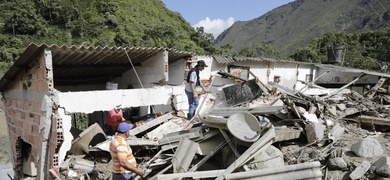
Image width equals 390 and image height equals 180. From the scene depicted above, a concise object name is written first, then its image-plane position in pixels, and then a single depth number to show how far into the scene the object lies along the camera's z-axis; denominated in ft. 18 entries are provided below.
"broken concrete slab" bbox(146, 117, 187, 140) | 20.49
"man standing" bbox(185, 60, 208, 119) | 22.11
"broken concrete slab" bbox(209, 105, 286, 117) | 19.01
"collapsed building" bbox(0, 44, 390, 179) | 15.38
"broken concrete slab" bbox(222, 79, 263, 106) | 27.25
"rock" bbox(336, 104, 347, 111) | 23.91
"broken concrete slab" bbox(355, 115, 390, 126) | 20.09
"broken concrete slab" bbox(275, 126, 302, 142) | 16.56
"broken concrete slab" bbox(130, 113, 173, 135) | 20.54
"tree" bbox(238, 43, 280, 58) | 154.90
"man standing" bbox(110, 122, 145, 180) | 11.91
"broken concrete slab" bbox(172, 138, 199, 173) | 15.16
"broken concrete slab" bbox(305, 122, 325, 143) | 16.88
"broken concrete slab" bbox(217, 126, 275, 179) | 13.66
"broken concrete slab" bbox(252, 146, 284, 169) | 14.32
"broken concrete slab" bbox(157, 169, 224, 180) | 13.24
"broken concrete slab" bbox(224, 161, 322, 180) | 12.64
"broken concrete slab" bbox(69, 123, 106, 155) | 18.47
